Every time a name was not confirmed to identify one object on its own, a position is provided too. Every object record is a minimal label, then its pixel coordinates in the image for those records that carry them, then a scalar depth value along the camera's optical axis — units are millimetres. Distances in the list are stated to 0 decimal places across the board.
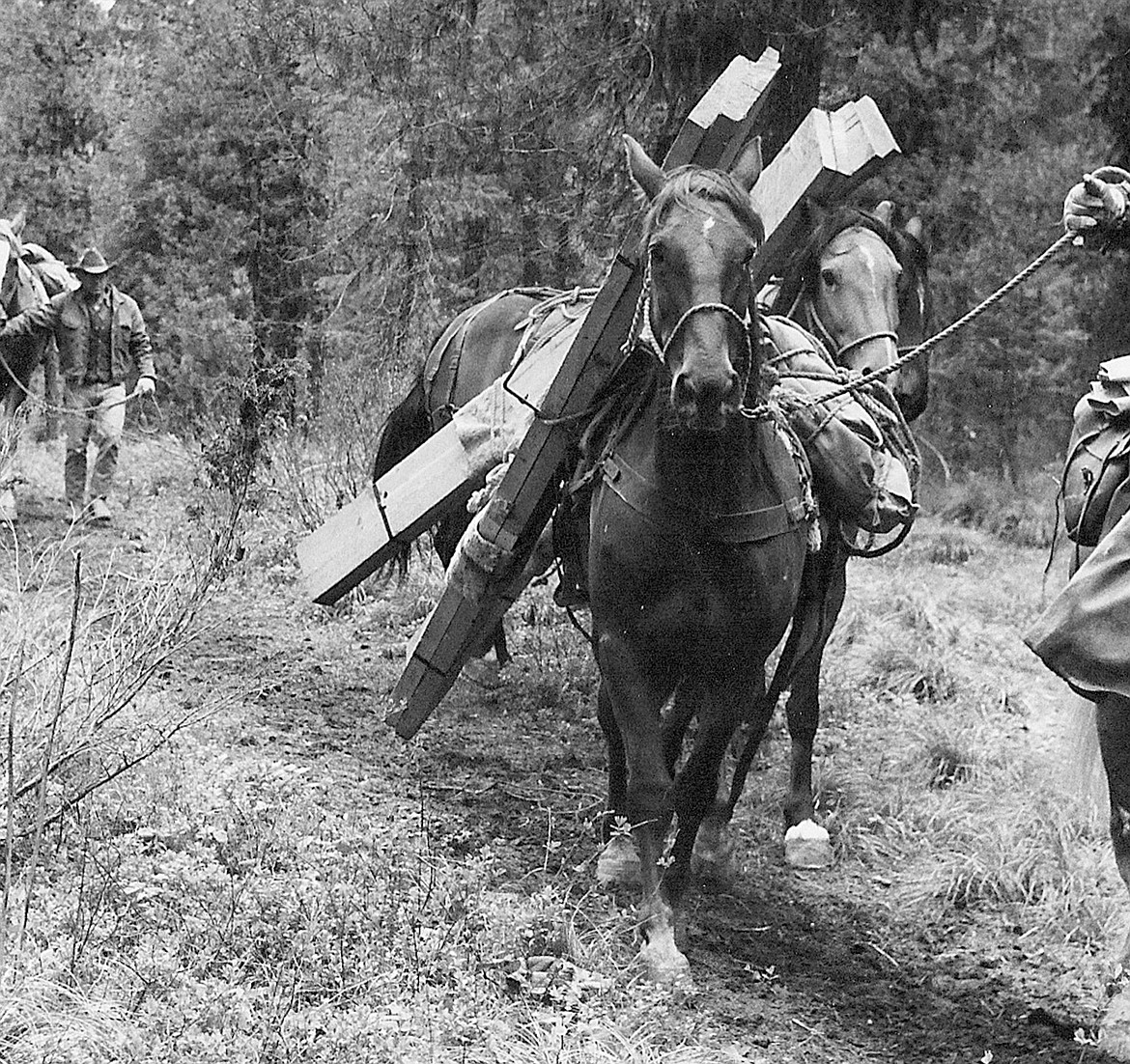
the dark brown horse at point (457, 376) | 7934
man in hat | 12359
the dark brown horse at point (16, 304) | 11945
